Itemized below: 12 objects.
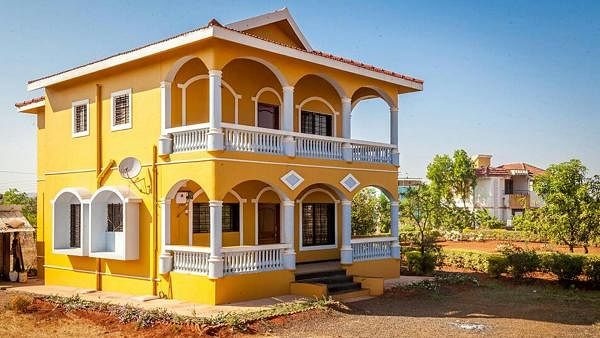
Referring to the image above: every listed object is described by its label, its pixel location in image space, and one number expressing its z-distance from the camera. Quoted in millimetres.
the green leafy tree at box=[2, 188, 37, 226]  45012
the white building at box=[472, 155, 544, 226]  55156
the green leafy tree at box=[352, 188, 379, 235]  31250
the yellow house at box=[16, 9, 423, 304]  15445
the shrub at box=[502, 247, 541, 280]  21078
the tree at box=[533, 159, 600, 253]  27750
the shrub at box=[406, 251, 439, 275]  22109
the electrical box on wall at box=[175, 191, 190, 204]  16688
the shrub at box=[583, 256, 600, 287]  19312
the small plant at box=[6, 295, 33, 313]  14984
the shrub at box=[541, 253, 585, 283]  19703
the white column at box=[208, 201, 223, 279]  14758
